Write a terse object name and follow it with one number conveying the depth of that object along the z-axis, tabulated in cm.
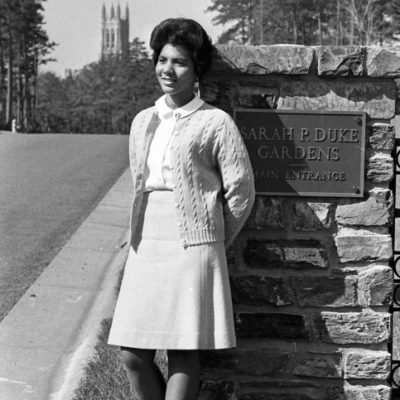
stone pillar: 609
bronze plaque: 613
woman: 517
